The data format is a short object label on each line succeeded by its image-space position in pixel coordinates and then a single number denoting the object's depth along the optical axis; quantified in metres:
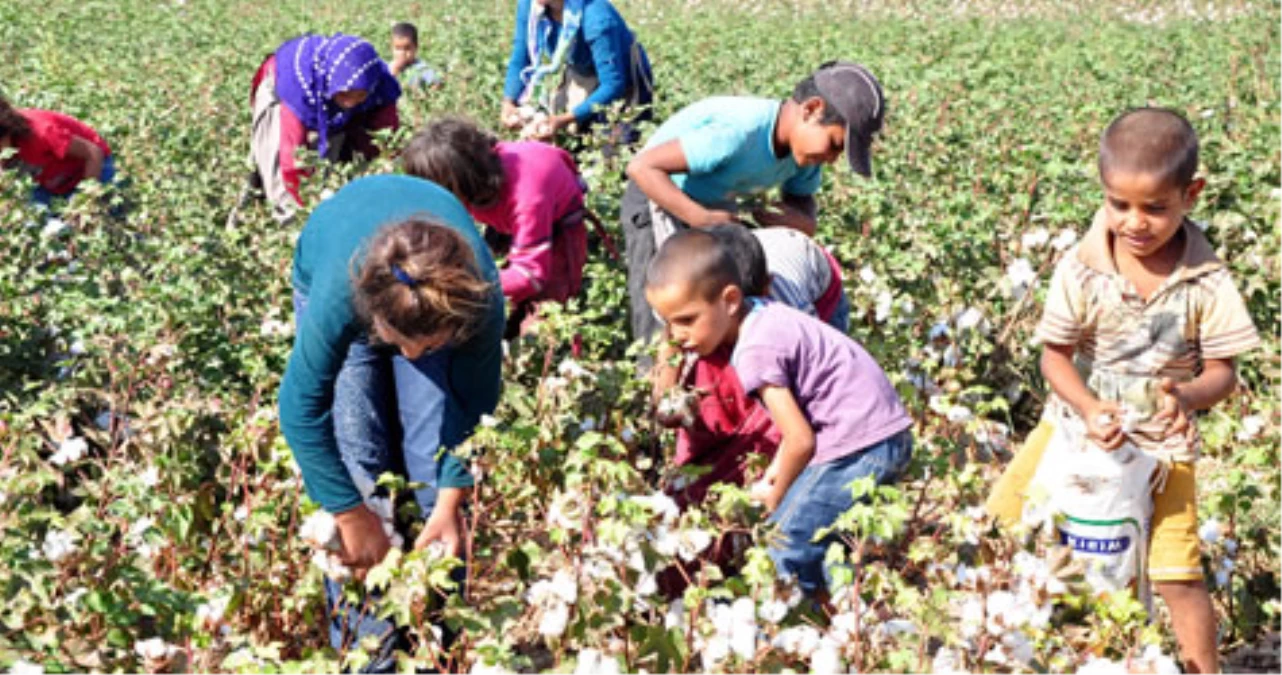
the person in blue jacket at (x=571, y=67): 5.82
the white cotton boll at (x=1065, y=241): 4.42
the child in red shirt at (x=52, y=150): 4.97
